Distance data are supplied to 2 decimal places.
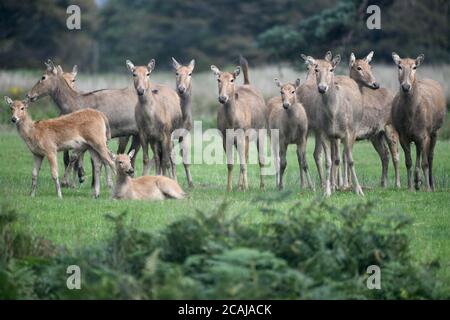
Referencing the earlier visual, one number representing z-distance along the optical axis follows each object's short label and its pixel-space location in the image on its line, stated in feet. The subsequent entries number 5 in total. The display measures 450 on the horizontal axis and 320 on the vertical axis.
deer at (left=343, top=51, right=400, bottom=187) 70.69
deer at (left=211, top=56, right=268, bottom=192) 67.46
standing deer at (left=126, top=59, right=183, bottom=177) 67.56
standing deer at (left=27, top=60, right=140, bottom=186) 72.23
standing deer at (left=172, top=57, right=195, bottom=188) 69.97
